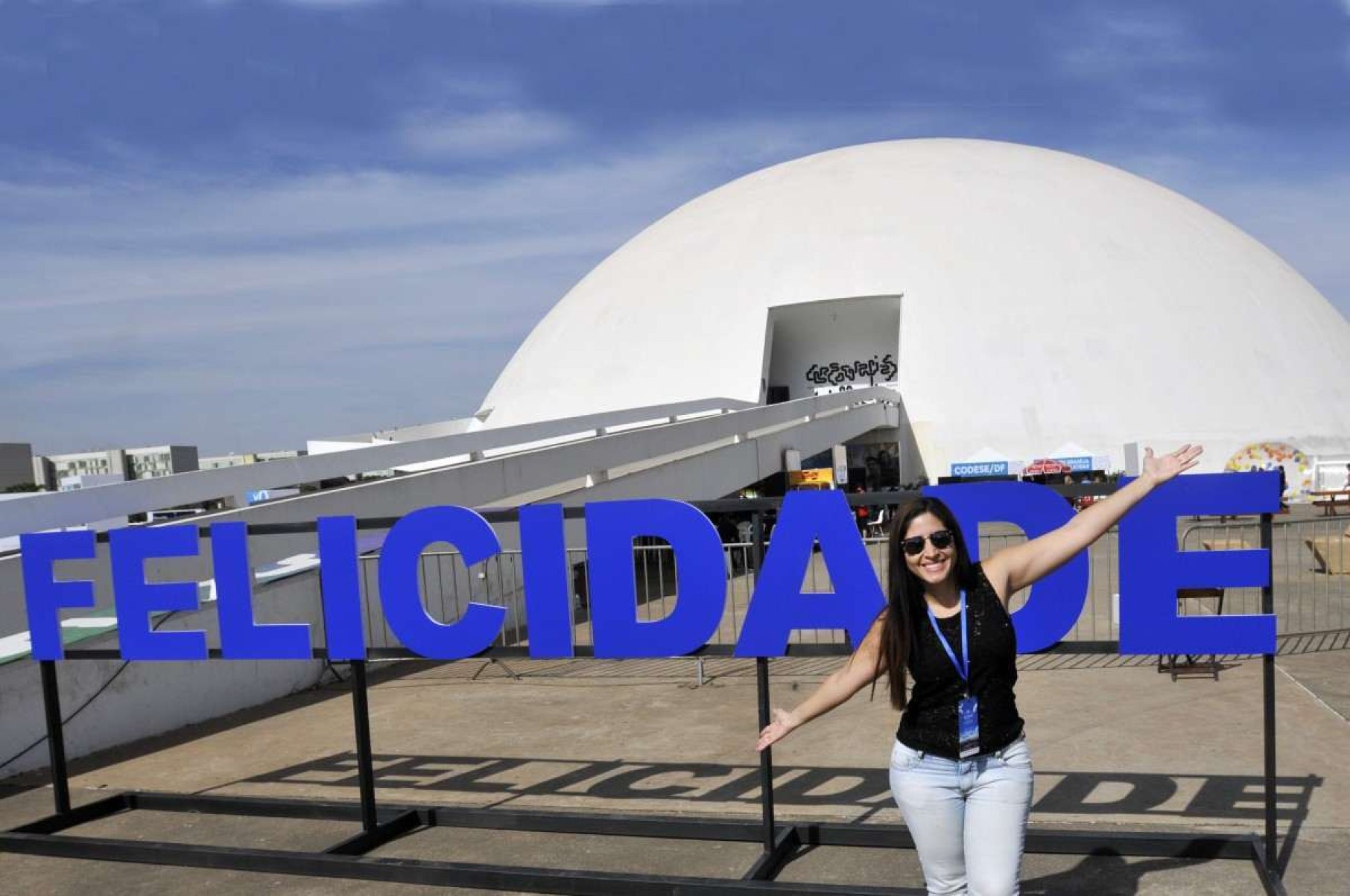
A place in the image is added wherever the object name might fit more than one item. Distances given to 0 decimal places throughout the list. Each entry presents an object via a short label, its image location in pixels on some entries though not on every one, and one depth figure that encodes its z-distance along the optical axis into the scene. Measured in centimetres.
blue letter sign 546
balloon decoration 3167
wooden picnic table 2608
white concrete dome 3225
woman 363
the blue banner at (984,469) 2745
